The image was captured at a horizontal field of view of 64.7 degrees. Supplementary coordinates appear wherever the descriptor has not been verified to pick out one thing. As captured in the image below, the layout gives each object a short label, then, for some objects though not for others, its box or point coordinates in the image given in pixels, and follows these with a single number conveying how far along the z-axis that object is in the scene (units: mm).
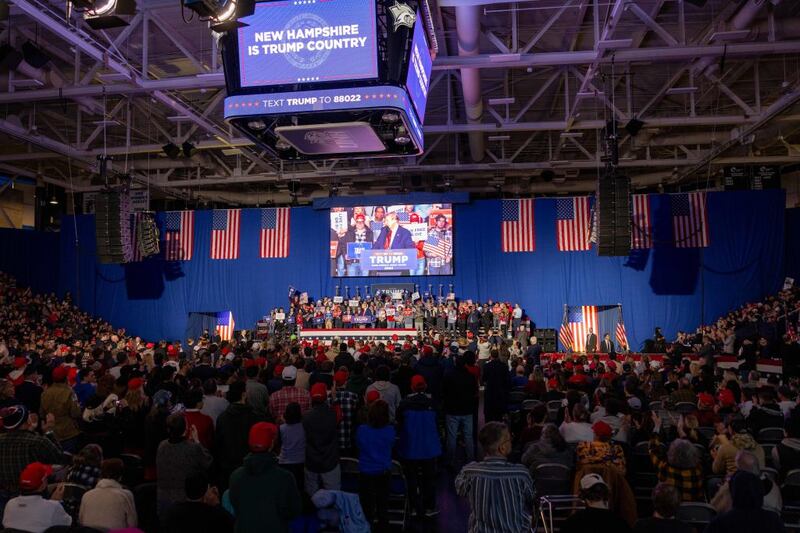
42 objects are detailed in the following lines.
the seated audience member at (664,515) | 3053
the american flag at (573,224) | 21516
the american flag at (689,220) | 20969
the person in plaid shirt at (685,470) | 4617
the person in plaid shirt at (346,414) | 5988
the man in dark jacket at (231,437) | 5125
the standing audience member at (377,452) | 5145
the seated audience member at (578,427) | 5574
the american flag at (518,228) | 22016
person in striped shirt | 3422
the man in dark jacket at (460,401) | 7219
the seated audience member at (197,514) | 3154
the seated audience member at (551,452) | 4996
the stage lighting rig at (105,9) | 5953
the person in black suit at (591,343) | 20188
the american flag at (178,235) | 24078
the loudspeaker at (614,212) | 14753
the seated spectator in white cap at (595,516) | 2980
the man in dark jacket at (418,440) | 5711
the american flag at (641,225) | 21172
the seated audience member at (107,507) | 3646
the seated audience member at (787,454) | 5305
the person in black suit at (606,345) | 19672
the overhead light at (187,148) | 17797
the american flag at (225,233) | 23906
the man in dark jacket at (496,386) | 7938
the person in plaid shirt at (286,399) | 6070
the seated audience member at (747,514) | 3018
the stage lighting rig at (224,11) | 5684
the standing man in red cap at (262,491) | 3637
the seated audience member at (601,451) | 4566
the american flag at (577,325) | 21578
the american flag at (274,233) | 23594
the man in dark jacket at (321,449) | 5043
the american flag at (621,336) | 20781
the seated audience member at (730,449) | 4949
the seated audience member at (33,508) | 3439
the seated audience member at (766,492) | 3865
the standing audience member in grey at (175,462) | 4316
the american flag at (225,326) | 24266
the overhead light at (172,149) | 17531
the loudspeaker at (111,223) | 16859
